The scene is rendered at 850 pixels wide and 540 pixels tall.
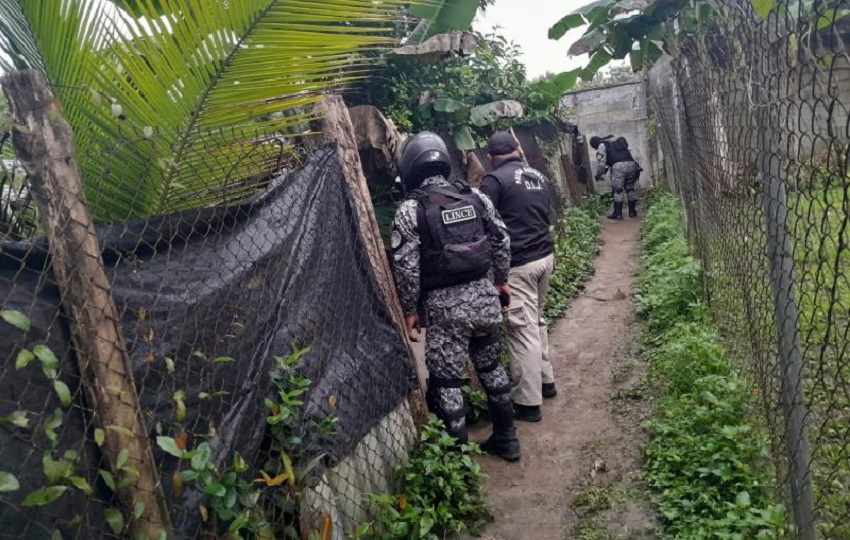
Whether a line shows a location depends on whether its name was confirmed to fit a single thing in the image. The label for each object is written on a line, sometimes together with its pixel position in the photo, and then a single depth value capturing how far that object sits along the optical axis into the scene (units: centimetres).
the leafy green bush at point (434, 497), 284
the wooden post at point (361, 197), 328
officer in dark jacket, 429
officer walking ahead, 1194
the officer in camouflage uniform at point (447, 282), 359
